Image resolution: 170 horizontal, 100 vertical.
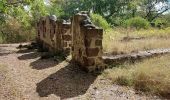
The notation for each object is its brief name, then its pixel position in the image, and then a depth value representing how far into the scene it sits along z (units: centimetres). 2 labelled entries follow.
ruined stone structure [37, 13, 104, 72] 351
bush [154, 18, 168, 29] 927
